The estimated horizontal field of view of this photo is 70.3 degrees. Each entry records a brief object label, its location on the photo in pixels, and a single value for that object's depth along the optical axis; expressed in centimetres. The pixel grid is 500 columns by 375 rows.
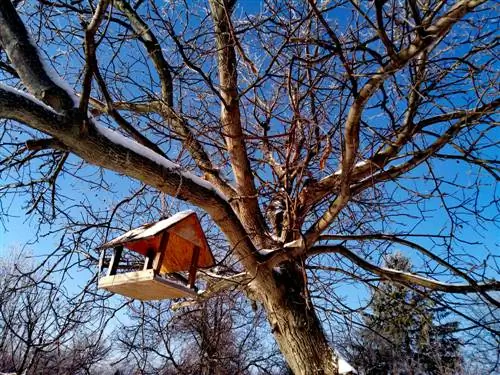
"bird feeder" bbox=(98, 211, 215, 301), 236
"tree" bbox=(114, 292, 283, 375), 842
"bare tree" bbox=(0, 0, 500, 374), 195
